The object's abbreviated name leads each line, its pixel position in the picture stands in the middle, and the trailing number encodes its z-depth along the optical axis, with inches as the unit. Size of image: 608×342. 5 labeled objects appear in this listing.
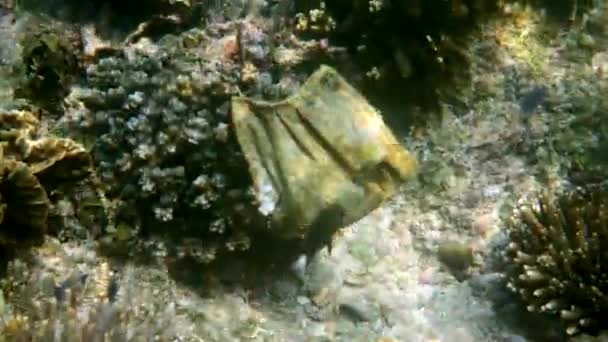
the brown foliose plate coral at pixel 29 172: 174.6
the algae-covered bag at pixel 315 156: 187.6
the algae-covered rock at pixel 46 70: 213.3
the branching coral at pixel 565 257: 190.7
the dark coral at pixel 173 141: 196.5
